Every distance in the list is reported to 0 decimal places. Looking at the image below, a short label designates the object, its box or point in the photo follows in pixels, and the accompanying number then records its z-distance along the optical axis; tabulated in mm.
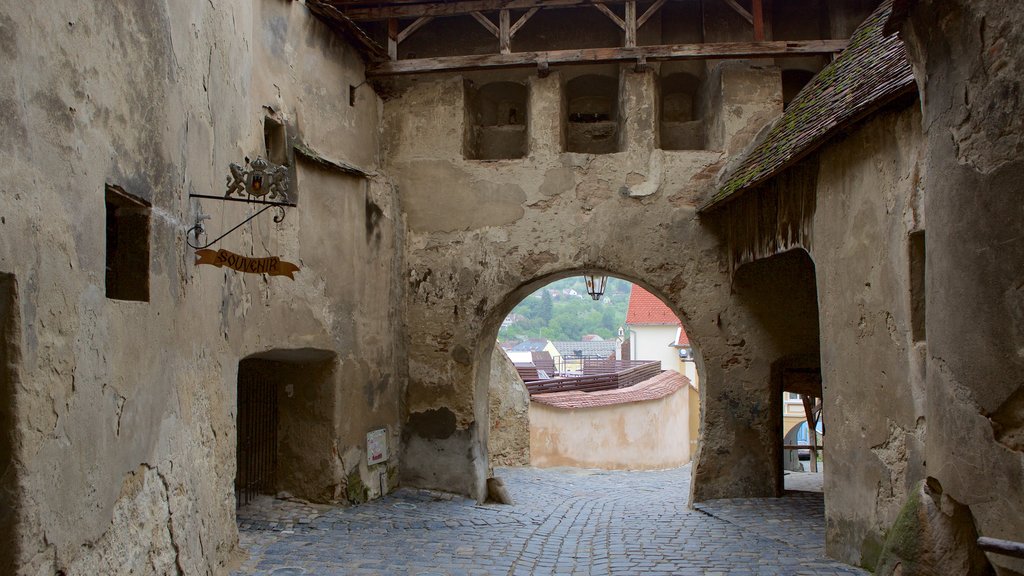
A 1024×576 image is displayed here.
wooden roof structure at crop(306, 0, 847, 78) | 10188
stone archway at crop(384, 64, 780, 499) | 10586
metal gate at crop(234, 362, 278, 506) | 9203
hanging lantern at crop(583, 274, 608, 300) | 13711
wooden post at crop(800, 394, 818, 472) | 15508
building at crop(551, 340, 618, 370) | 60744
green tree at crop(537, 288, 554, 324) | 81988
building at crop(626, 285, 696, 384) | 39469
